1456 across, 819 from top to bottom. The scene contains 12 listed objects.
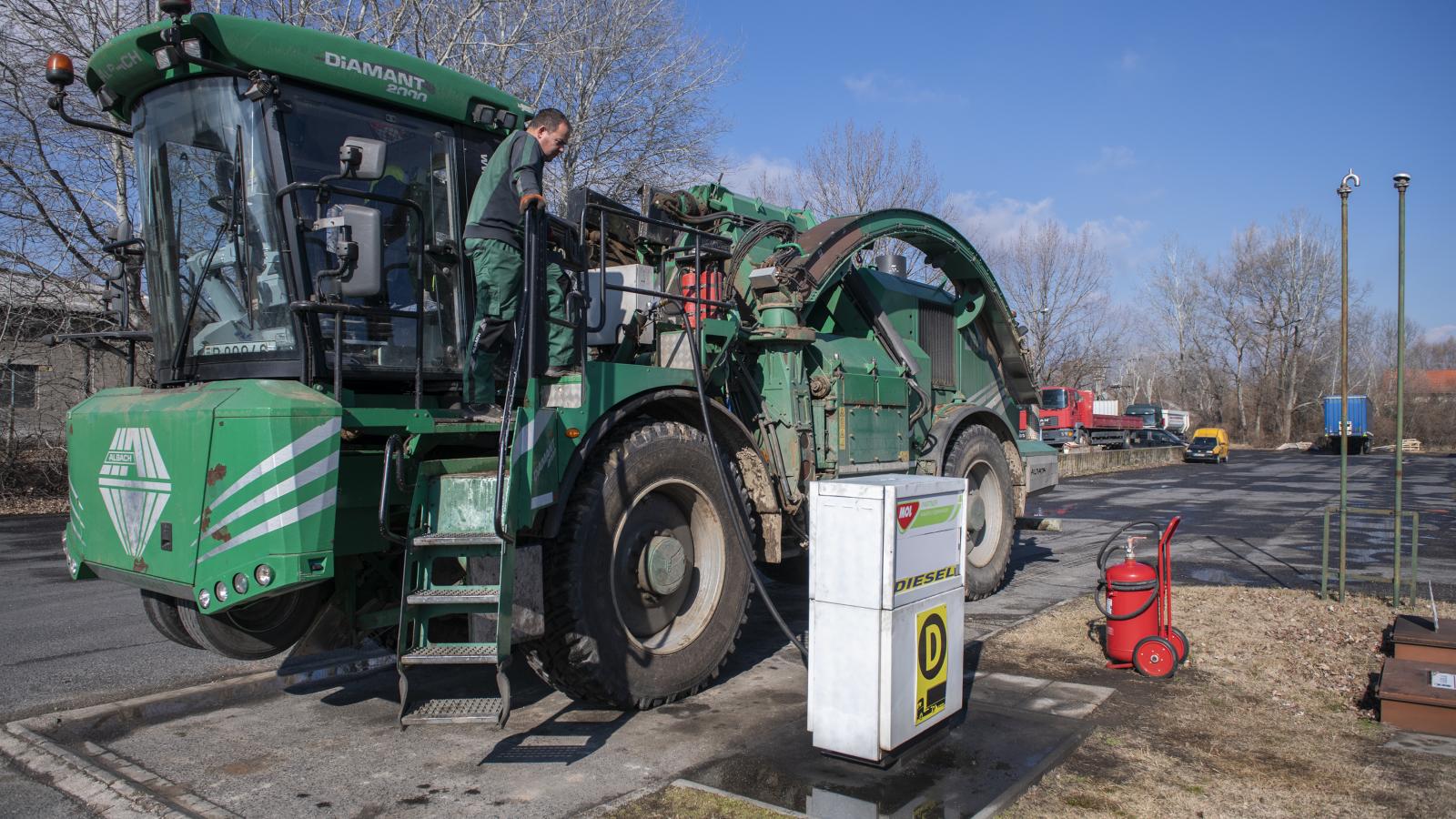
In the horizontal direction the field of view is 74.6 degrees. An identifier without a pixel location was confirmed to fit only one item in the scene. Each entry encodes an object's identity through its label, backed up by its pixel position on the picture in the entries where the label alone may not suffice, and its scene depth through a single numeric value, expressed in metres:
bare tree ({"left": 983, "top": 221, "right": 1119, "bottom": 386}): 40.47
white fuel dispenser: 4.35
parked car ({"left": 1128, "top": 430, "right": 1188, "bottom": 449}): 48.16
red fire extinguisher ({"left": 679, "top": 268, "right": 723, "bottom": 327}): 6.27
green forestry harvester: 4.23
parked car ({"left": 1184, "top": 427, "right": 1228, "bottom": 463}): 40.19
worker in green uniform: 4.89
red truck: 42.03
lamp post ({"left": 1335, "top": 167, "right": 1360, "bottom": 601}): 7.56
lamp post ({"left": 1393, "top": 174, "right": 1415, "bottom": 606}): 7.37
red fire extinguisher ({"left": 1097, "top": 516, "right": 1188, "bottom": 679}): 6.09
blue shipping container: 52.09
